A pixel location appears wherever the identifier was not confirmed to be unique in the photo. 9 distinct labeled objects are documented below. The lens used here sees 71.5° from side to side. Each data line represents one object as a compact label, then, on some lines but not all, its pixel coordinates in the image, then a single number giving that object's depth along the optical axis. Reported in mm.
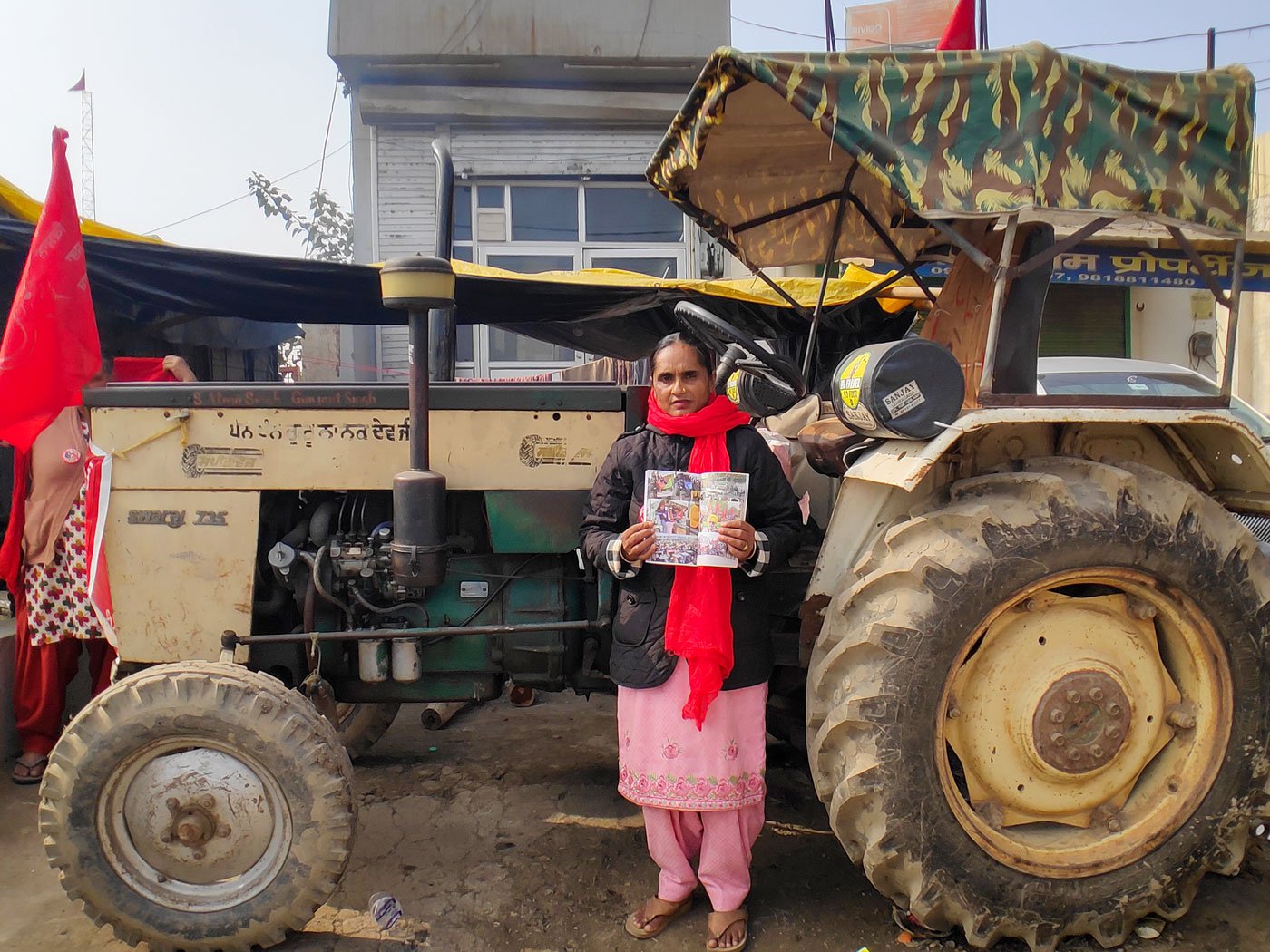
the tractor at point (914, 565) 2234
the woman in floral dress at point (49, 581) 3641
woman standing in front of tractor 2471
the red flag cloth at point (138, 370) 3764
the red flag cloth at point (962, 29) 2947
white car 5352
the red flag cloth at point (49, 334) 2596
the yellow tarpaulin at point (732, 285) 5934
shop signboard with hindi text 7824
